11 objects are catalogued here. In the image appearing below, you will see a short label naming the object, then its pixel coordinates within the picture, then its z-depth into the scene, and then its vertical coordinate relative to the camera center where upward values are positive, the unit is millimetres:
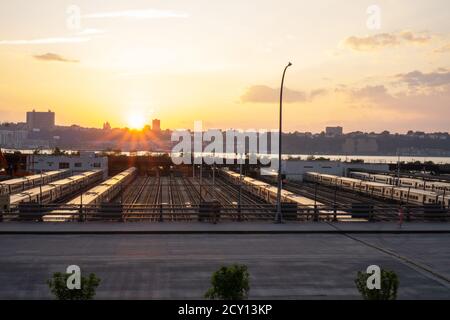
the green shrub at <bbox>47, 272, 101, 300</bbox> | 10453 -3157
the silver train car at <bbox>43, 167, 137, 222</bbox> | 37406 -4248
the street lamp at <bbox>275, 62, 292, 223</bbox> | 26209 -1762
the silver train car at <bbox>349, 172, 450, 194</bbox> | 58050 -4854
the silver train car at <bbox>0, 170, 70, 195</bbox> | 48406 -4165
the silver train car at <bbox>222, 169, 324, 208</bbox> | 40000 -4578
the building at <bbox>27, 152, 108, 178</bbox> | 94625 -3305
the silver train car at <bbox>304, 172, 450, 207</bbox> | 45781 -4946
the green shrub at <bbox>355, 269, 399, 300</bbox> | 10539 -3123
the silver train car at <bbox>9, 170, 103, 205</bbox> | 37219 -4113
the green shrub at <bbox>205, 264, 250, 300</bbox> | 10625 -3063
